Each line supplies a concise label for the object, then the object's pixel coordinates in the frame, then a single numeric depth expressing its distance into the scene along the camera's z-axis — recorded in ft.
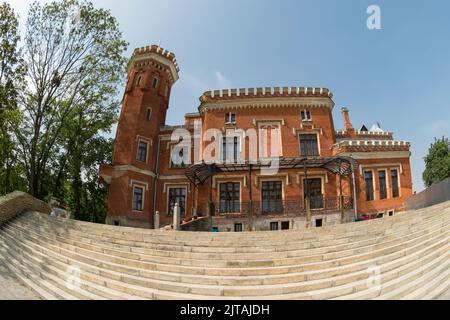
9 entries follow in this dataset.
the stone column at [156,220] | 60.26
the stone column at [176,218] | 54.82
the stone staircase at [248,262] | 18.92
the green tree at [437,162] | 93.71
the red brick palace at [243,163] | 72.18
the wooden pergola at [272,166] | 70.64
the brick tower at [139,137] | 77.15
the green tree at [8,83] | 58.80
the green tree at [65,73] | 60.59
